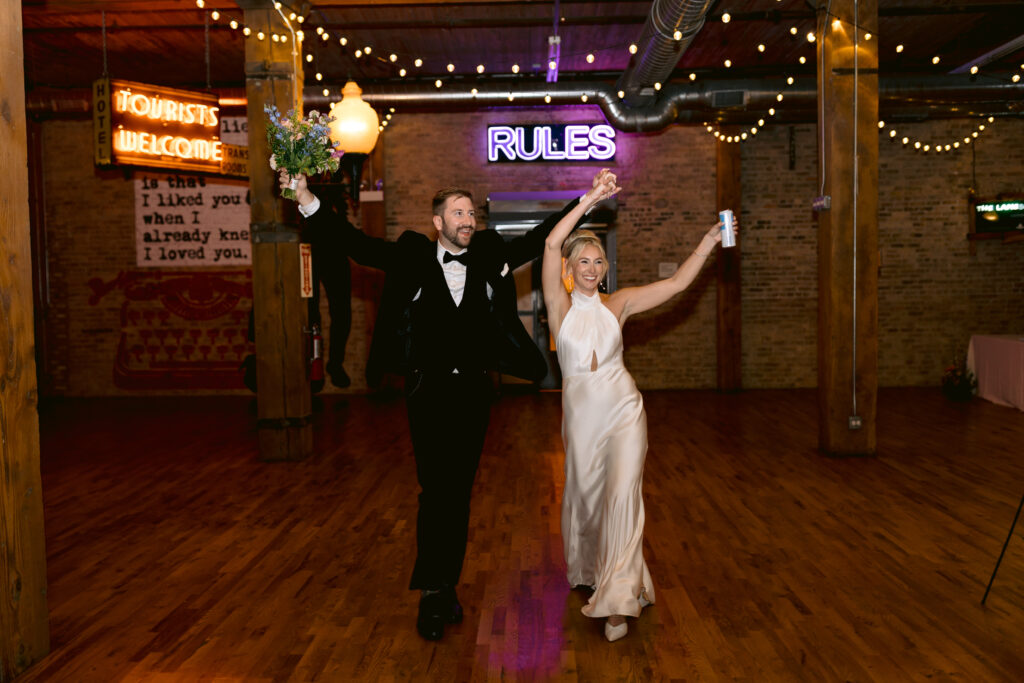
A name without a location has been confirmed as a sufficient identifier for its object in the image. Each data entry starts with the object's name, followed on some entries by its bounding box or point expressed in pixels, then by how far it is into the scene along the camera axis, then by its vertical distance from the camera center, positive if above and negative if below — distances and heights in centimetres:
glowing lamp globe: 682 +154
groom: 308 -18
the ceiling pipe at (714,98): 897 +227
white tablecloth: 847 -79
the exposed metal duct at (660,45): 617 +228
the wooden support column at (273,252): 635 +44
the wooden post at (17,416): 280 -36
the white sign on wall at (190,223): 1098 +117
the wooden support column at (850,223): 630 +57
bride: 310 -43
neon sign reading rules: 1057 +209
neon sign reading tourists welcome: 609 +143
